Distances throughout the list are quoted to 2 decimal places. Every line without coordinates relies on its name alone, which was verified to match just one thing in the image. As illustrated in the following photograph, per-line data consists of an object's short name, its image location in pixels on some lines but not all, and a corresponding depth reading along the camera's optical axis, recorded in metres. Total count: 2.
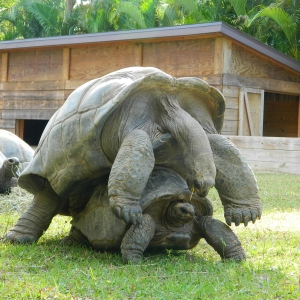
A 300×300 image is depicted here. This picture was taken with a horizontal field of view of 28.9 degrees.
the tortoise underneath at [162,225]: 3.52
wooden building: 11.23
